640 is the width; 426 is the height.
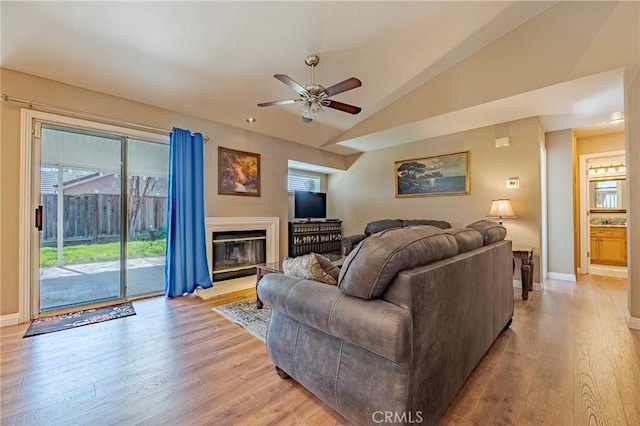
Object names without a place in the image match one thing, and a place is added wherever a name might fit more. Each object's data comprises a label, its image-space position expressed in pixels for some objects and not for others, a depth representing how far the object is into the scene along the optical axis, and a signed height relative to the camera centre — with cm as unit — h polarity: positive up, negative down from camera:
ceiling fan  263 +124
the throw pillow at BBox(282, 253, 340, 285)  165 -34
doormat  267 -109
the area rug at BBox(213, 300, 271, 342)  263 -109
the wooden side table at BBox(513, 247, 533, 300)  355 -68
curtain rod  273 +116
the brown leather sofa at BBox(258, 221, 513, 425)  118 -55
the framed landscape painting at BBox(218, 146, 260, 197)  435 +70
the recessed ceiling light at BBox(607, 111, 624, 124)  387 +140
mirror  531 +35
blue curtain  371 -3
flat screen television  584 +22
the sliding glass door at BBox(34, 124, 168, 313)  311 -2
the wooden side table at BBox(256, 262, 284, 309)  298 -60
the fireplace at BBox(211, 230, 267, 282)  433 -64
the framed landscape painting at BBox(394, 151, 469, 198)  476 +71
